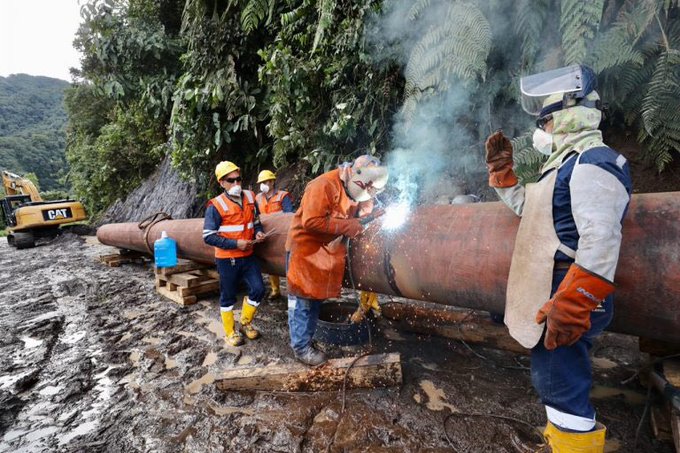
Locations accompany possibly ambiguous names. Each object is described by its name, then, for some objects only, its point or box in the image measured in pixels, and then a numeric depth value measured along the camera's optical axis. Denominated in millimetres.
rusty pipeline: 1461
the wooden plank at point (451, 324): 2775
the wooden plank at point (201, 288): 4633
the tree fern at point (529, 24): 3363
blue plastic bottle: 4996
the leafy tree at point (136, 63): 8516
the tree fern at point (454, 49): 3432
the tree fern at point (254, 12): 5727
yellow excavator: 12828
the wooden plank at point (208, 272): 5102
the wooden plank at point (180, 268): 5000
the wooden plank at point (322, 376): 2502
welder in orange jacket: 2537
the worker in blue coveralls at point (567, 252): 1293
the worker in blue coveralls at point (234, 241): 3477
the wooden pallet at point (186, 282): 4676
